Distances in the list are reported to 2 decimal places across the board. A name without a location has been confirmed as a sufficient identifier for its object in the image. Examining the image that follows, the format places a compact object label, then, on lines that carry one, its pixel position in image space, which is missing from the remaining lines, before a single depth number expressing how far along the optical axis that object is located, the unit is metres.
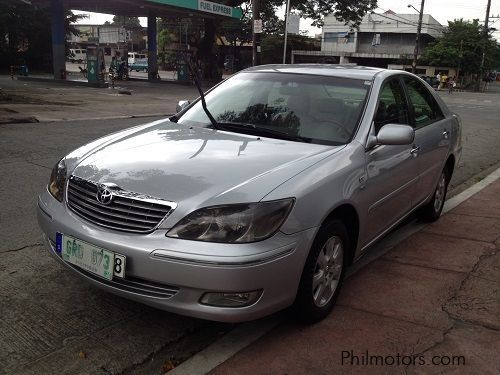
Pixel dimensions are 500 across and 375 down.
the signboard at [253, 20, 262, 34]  20.64
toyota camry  2.58
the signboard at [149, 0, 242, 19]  25.49
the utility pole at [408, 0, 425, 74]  40.81
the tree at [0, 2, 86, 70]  37.16
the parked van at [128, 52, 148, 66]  60.38
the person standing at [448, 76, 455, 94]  42.12
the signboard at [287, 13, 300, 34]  22.56
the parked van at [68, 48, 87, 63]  61.25
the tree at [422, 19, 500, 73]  52.44
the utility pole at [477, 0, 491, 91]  53.35
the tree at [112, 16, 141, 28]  99.25
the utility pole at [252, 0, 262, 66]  20.73
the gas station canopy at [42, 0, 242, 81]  25.23
